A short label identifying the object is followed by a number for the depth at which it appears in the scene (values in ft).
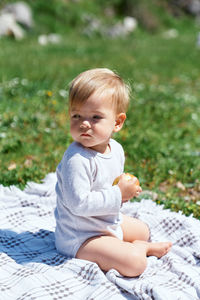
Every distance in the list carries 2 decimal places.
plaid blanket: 7.65
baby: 8.01
